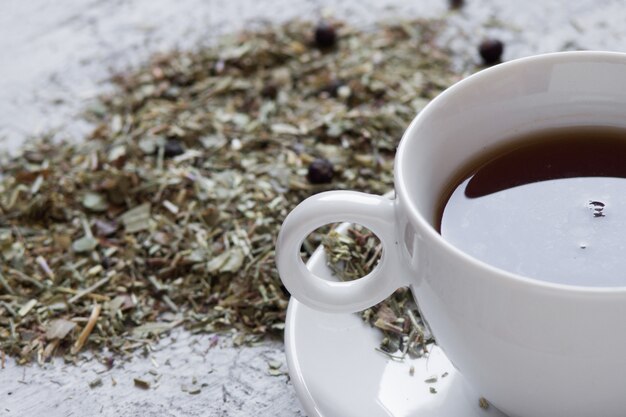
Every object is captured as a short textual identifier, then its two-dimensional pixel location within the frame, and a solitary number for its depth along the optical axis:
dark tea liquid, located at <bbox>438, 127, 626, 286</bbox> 0.35
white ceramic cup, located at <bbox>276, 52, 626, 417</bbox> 0.32
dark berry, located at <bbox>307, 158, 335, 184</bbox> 0.46
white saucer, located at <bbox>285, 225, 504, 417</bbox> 0.38
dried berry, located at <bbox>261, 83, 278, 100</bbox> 0.50
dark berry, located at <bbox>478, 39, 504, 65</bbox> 0.50
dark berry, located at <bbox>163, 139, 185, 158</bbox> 0.48
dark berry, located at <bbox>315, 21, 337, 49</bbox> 0.51
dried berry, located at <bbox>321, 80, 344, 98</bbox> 0.50
